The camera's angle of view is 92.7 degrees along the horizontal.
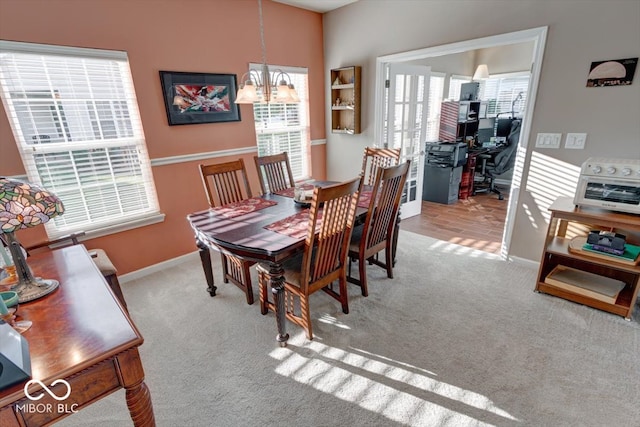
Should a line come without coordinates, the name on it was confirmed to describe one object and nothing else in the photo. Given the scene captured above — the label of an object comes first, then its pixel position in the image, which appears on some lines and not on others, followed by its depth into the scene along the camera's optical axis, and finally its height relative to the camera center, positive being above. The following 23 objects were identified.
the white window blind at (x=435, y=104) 5.14 +0.14
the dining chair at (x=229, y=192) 2.46 -0.63
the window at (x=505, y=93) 5.81 +0.32
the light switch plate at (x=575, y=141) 2.43 -0.26
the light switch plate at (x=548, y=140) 2.55 -0.25
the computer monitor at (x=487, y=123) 5.70 -0.23
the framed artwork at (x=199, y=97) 2.87 +0.22
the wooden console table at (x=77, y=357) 0.84 -0.65
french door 3.69 -0.05
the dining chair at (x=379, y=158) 3.15 -0.45
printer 4.62 -0.62
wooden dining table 1.80 -0.71
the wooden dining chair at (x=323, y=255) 1.78 -0.87
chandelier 1.99 +0.17
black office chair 4.96 -0.83
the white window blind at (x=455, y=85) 5.52 +0.47
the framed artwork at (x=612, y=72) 2.15 +0.24
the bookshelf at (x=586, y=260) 2.09 -1.06
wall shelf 3.87 +0.20
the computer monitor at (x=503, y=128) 5.64 -0.32
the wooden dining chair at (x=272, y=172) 3.00 -0.53
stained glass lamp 1.05 -0.31
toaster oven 2.03 -0.51
